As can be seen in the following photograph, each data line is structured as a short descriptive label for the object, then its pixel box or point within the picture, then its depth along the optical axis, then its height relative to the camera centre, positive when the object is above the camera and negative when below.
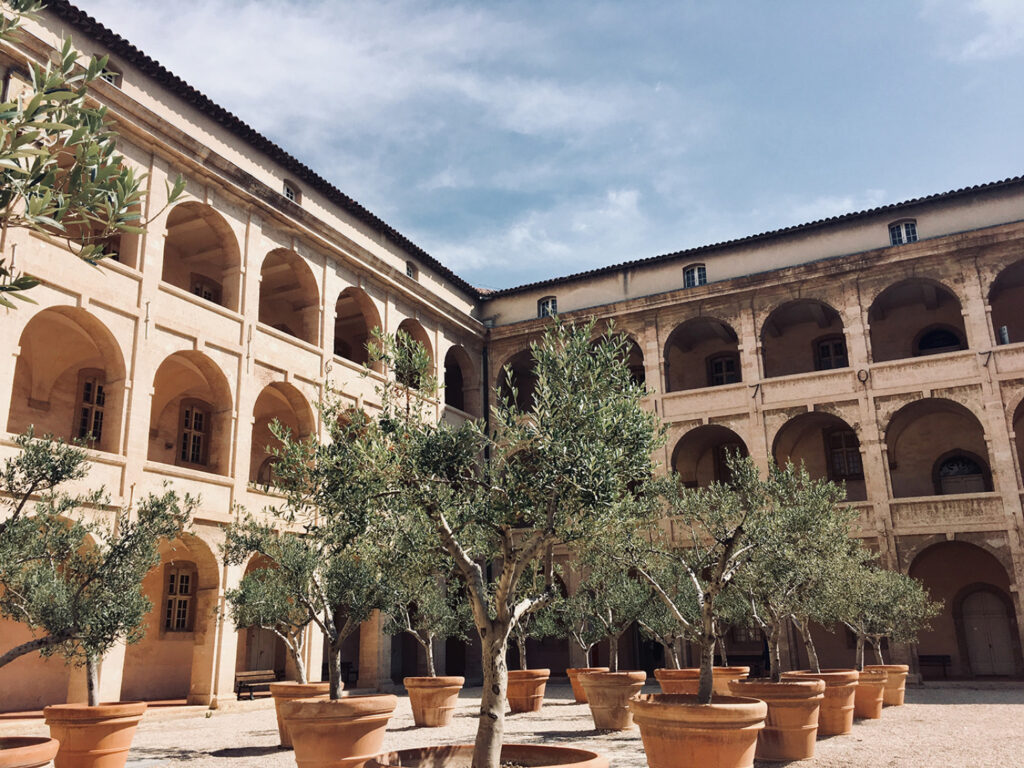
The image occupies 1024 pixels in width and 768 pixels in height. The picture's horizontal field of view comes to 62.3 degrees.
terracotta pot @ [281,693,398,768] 8.62 -1.04
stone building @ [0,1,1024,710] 16.09 +6.10
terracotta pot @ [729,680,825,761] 9.92 -1.18
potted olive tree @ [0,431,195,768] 8.73 +0.52
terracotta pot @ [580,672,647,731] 12.97 -1.15
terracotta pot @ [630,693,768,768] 7.54 -1.01
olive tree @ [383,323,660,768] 6.74 +1.22
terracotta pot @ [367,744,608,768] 6.47 -1.02
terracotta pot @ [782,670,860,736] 11.98 -1.23
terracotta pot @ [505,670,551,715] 16.14 -1.27
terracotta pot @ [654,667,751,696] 14.59 -1.06
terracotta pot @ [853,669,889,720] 13.98 -1.34
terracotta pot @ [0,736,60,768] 6.52 -0.90
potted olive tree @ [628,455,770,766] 7.55 -0.26
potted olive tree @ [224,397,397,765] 7.55 +0.86
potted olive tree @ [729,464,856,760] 9.96 +0.44
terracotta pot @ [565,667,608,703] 17.50 -1.36
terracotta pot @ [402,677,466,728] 14.04 -1.22
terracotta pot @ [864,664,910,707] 16.16 -1.38
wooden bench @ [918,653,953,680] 22.61 -1.34
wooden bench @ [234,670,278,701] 17.75 -1.12
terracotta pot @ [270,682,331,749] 11.80 -0.90
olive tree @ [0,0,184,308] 4.23 +2.43
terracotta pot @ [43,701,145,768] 9.20 -1.06
